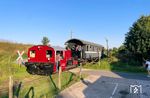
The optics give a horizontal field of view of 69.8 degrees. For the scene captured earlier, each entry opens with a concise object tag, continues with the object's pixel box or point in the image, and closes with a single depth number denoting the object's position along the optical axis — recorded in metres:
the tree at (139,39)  13.37
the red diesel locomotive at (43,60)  9.04
